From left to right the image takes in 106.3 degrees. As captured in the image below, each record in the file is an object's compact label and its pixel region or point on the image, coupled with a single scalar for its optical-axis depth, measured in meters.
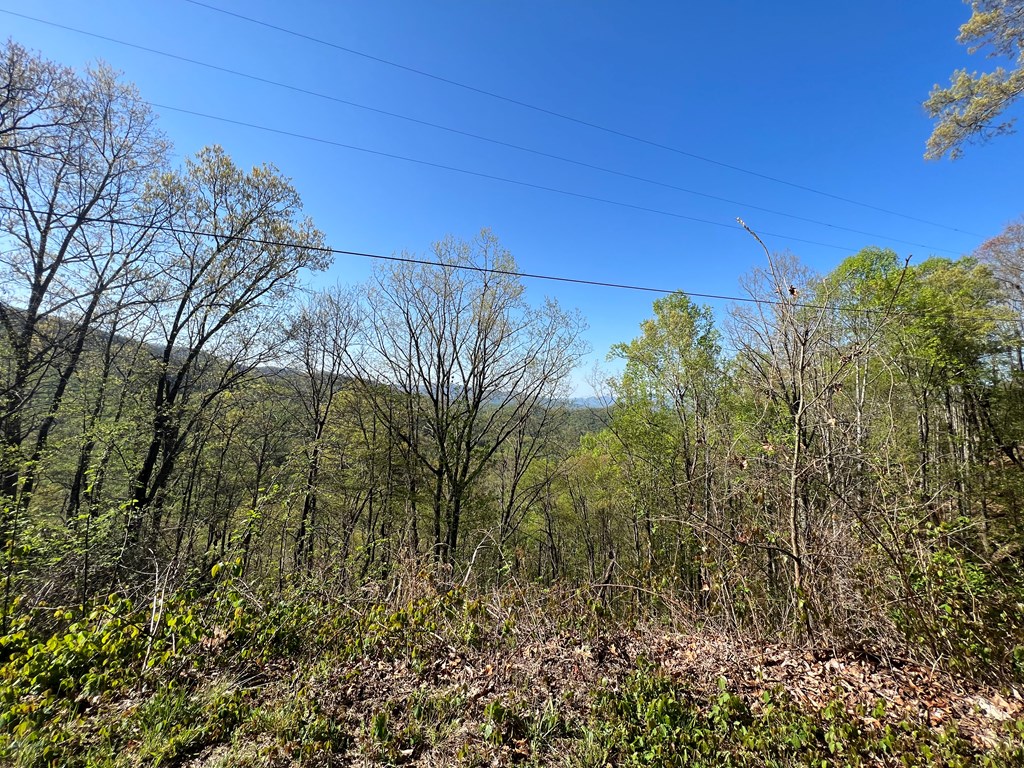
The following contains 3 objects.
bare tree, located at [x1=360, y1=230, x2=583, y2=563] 12.62
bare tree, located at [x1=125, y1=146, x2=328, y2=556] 10.20
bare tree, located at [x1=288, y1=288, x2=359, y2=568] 12.41
